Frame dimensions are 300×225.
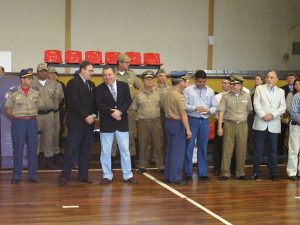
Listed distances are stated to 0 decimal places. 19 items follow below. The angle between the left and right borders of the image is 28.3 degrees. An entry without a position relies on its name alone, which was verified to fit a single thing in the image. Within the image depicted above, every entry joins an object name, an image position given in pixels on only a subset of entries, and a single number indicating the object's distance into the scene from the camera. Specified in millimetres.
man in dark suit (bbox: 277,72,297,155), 10086
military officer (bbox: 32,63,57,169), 9352
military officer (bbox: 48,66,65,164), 9555
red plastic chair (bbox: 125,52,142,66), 12805
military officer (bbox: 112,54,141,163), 9219
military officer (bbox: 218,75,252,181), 8562
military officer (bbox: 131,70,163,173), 9047
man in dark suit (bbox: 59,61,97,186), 7914
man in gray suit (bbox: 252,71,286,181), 8641
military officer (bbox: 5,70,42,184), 7973
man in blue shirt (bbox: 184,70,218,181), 8406
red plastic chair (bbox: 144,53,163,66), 12906
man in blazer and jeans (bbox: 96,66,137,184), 7996
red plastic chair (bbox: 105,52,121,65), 12930
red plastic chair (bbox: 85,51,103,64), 12758
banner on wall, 9148
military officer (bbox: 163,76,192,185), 8047
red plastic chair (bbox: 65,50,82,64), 12602
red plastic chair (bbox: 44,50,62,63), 12231
